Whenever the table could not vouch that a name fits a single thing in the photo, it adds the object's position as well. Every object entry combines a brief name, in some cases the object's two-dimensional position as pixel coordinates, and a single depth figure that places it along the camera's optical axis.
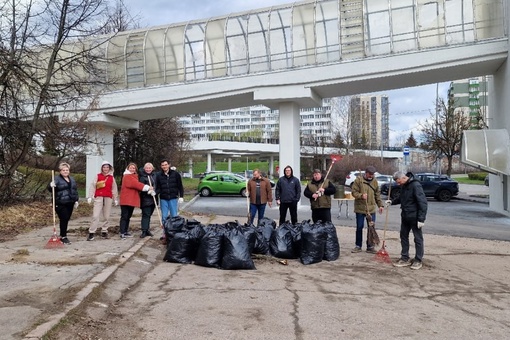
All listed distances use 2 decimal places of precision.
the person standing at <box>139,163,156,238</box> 9.36
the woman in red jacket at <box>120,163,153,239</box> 9.19
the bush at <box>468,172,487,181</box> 50.33
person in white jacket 9.25
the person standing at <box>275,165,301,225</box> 9.92
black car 24.64
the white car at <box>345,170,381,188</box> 33.94
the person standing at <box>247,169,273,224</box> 10.30
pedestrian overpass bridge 16.00
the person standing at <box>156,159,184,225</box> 9.63
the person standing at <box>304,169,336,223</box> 8.95
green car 26.41
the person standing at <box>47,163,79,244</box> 8.64
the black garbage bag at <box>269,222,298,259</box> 7.81
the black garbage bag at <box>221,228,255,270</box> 7.06
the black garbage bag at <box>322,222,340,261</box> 7.96
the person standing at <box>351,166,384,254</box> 8.69
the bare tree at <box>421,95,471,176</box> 34.22
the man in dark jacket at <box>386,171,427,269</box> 7.56
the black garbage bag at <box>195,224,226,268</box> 7.20
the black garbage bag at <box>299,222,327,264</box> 7.68
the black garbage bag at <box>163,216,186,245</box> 7.97
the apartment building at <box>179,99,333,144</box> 105.49
